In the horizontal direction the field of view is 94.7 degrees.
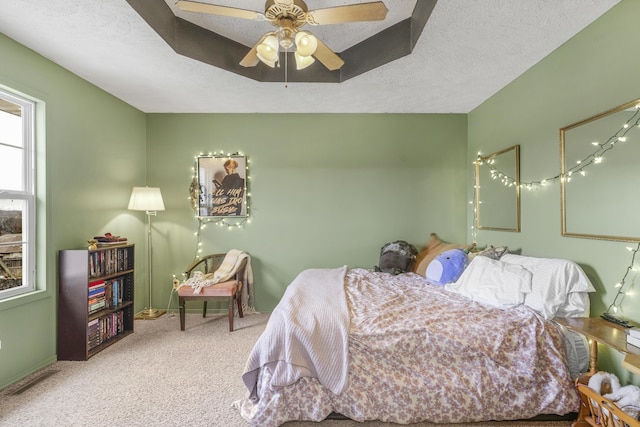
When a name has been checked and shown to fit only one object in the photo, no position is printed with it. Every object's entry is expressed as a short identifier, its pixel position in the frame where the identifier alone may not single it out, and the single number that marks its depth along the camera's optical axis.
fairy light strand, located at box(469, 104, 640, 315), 1.77
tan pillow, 3.22
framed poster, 3.80
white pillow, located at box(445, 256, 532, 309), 2.08
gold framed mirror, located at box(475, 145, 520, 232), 2.87
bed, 1.73
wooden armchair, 3.12
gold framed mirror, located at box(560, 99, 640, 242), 1.78
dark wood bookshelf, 2.60
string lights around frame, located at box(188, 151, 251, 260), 3.83
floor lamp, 3.34
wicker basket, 1.35
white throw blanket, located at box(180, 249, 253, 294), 3.17
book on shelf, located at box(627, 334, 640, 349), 1.43
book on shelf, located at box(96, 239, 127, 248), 2.87
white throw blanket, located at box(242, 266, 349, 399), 1.70
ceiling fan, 1.64
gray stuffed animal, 3.35
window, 2.30
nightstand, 1.36
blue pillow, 2.74
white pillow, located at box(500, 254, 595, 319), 1.91
